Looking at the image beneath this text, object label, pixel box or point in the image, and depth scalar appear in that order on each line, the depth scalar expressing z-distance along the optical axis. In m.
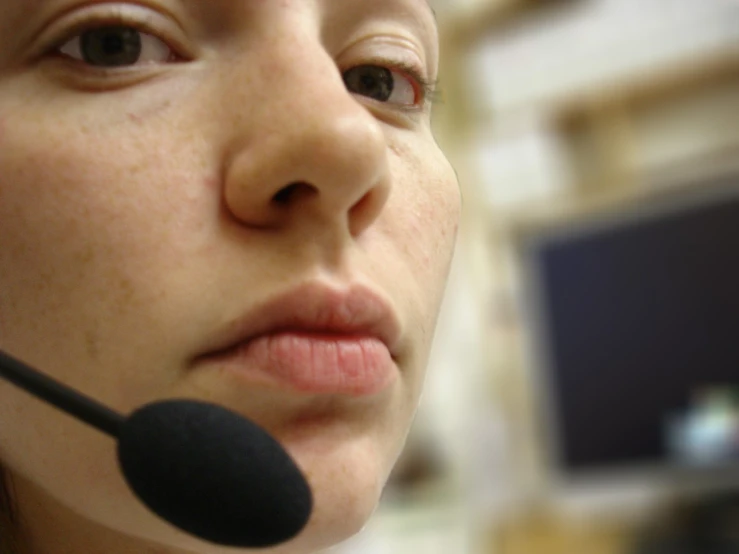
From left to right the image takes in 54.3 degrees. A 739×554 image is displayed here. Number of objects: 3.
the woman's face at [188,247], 0.32
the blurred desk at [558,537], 1.45
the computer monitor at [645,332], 1.36
